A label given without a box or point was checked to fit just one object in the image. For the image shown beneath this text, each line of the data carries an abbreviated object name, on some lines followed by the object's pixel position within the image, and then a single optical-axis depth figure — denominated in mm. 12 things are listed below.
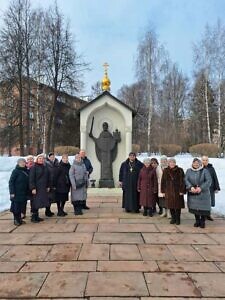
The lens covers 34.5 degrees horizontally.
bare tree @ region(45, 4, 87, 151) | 30641
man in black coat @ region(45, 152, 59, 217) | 10023
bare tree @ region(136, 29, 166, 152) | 35750
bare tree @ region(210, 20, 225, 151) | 32719
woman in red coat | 10195
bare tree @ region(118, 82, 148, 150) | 43847
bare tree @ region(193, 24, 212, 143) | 33612
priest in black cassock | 10852
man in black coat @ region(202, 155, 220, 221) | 9844
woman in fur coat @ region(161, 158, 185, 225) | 8930
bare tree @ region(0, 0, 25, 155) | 28578
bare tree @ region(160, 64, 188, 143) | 42738
